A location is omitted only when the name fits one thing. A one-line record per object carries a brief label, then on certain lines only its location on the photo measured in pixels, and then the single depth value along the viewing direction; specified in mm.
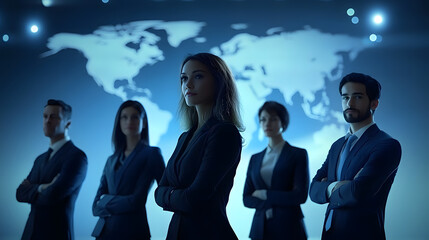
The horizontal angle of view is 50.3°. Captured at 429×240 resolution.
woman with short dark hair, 3732
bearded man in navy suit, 2621
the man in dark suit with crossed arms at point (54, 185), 3598
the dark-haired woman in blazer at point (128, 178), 3387
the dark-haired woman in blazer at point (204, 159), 1966
